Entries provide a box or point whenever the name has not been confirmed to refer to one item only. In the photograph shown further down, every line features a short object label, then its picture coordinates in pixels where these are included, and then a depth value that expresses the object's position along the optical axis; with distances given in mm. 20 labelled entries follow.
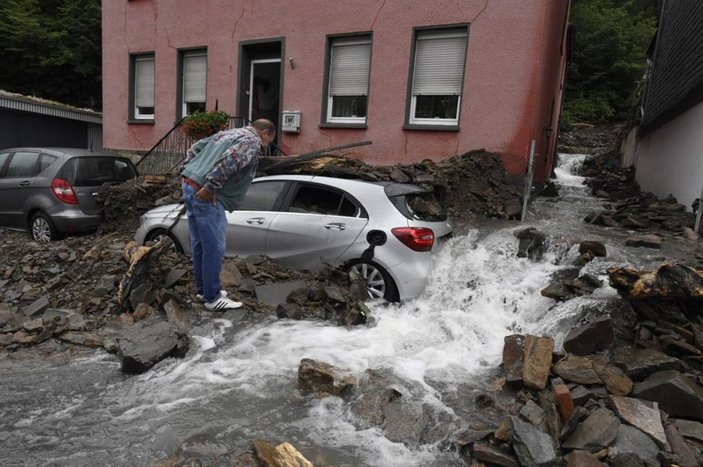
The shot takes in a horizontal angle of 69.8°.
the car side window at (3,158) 9039
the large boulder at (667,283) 4273
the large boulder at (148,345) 4102
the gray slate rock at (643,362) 3855
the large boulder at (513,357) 4004
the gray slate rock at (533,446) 2988
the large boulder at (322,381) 3844
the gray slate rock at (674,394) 3410
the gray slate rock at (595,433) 3113
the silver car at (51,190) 8320
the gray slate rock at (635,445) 3010
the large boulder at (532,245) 6449
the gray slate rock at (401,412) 3387
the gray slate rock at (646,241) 6703
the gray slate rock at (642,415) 3178
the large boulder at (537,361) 3864
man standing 4828
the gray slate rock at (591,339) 4246
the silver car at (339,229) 5637
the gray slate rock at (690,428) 3209
